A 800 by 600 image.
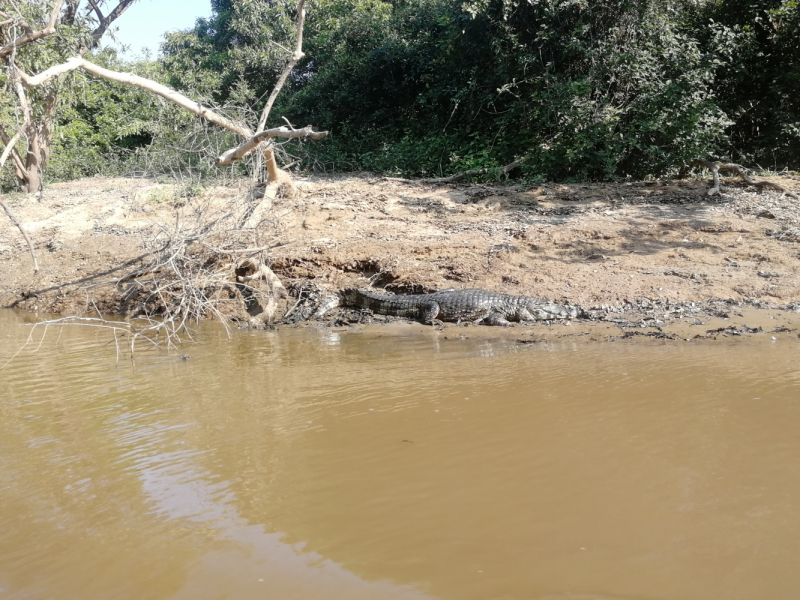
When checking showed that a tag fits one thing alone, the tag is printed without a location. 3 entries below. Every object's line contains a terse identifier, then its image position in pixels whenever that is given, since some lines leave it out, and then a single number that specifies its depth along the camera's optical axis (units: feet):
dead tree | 20.09
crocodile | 21.52
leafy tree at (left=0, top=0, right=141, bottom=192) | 36.03
